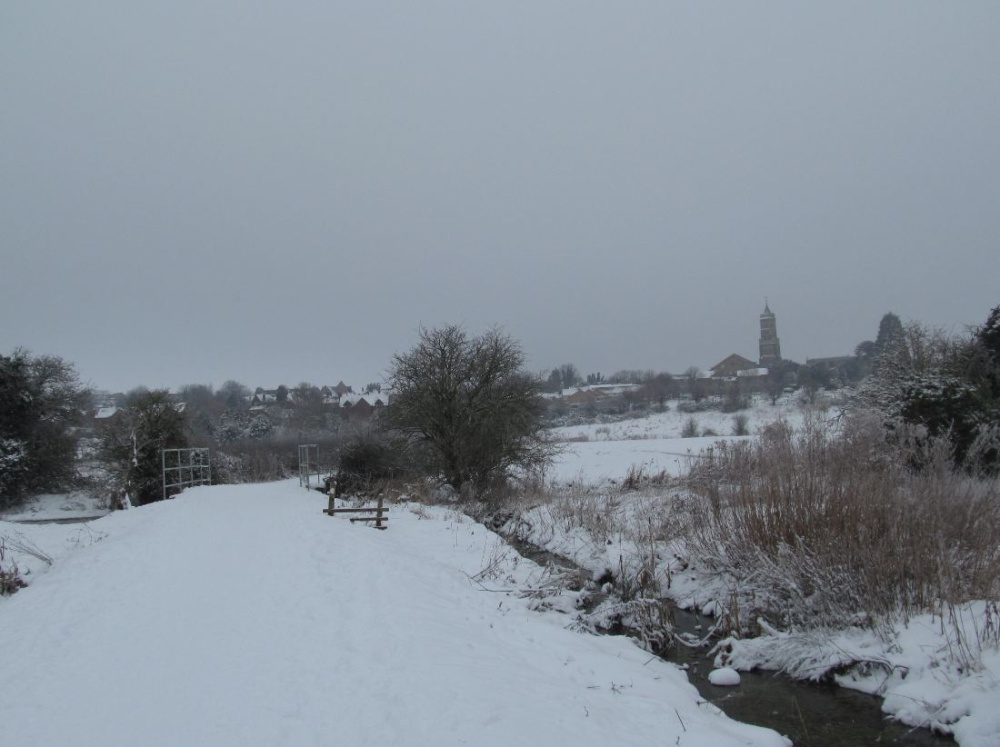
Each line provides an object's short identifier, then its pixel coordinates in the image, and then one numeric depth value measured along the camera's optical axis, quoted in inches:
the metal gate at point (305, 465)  910.1
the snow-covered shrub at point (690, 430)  1453.2
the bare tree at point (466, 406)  778.8
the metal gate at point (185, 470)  836.4
